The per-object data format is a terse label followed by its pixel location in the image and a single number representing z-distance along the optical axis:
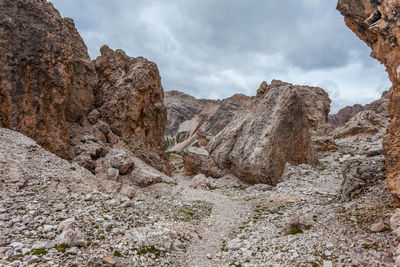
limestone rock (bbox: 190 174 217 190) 34.25
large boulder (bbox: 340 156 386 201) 16.44
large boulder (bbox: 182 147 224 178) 40.56
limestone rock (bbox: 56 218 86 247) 10.76
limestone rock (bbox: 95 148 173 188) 27.99
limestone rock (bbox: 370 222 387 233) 10.77
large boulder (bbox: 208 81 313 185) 31.39
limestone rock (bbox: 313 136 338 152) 39.75
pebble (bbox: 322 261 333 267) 10.01
